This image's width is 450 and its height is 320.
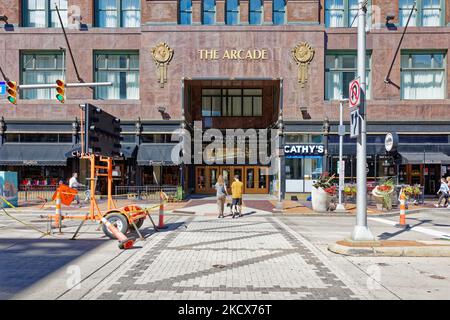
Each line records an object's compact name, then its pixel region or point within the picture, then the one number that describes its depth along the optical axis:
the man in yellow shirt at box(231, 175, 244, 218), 16.67
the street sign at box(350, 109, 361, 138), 9.42
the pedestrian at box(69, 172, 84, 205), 20.30
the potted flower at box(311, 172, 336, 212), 18.61
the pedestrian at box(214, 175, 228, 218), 16.55
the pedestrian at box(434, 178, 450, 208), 20.94
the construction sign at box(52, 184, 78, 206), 12.46
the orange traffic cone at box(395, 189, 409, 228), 13.77
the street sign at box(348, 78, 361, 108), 9.33
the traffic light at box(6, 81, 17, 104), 15.55
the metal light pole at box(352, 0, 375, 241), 9.34
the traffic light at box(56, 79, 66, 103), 15.38
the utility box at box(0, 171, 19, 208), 19.22
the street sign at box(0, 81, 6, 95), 16.00
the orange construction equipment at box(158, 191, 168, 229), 12.81
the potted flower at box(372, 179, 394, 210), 19.23
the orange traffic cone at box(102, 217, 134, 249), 9.23
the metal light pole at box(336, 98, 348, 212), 18.67
